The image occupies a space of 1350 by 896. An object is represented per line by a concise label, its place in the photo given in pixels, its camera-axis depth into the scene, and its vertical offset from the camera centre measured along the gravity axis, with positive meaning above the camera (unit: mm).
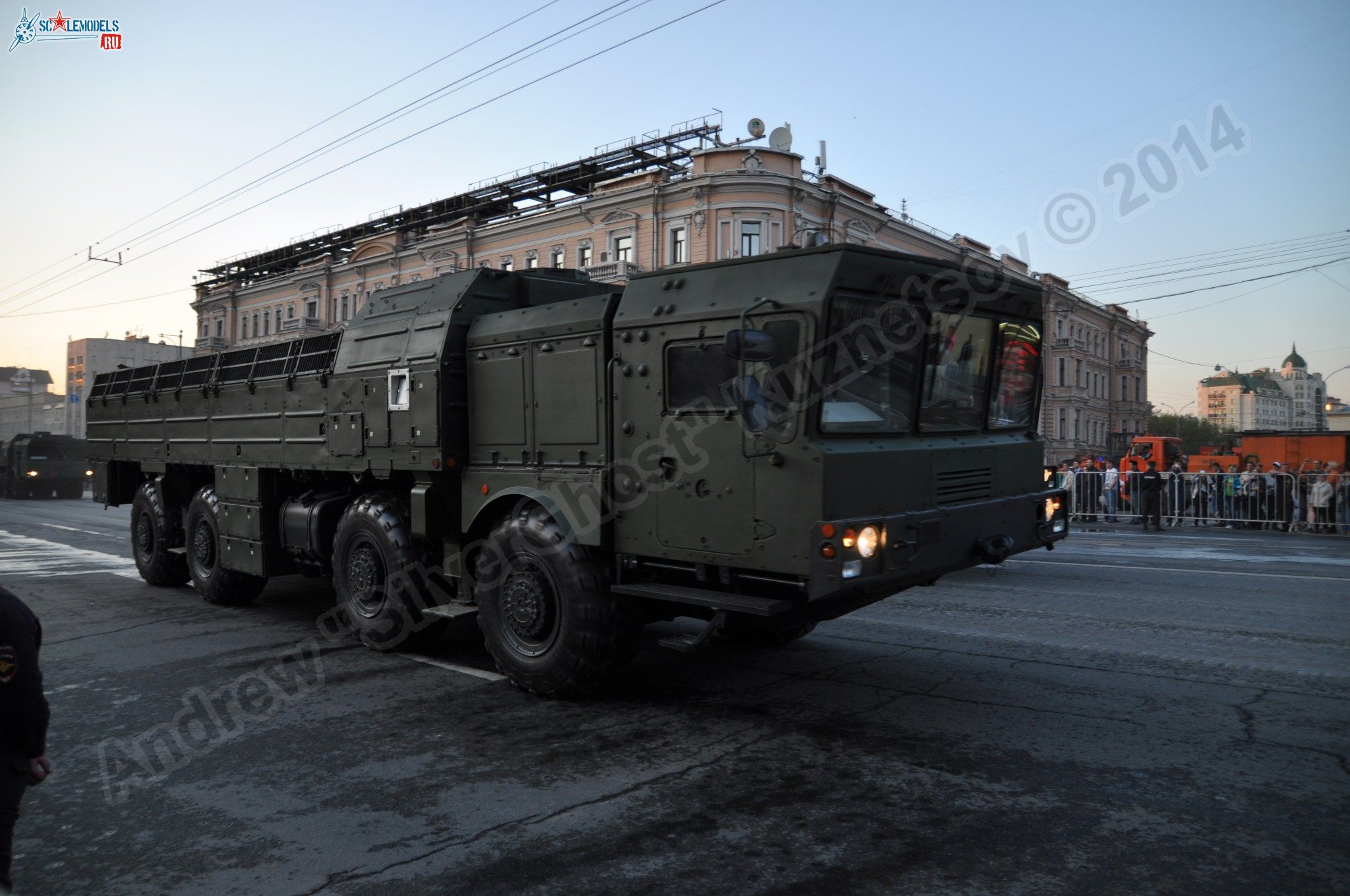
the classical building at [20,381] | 153625 +11923
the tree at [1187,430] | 127625 +2058
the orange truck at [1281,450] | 29609 -258
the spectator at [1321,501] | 18688 -1255
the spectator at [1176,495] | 21000 -1247
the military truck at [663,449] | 4961 -33
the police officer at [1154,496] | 20266 -1227
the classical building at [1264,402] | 189750 +9058
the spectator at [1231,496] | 20281 -1225
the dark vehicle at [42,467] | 35531 -858
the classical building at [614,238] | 39562 +10950
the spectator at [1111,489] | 22188 -1159
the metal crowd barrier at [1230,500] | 18734 -1329
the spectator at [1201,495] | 20812 -1226
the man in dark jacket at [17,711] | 2742 -832
